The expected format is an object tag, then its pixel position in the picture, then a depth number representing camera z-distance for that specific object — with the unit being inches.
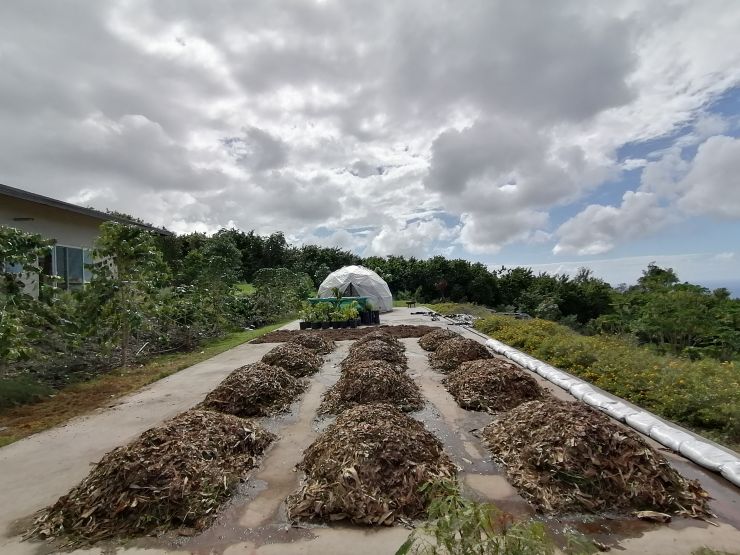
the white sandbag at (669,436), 177.2
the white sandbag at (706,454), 157.9
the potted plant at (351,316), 609.3
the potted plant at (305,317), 610.0
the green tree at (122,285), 346.9
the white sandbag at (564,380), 271.8
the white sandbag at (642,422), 194.9
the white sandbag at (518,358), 346.0
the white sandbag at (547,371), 297.6
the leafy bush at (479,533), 69.4
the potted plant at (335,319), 603.7
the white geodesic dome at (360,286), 879.7
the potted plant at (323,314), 605.6
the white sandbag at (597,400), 228.9
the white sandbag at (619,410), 211.5
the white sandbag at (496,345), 405.7
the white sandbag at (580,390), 252.4
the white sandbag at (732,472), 148.6
